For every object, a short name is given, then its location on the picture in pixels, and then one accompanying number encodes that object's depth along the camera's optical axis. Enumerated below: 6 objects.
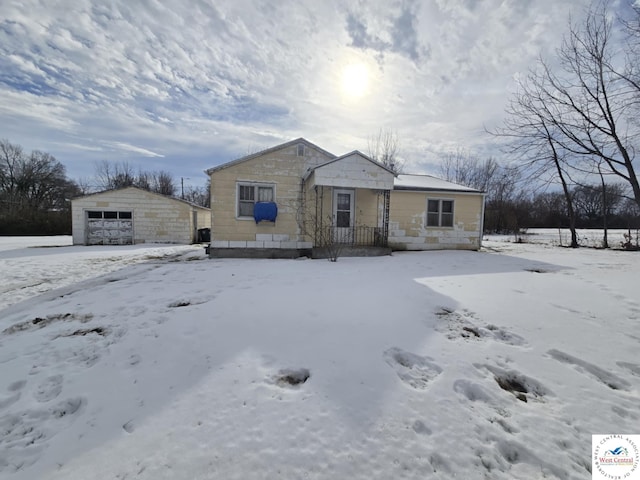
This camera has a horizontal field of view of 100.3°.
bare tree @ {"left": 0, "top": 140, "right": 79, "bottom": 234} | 27.17
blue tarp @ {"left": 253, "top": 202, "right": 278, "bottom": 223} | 9.23
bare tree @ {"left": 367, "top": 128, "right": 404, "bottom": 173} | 24.48
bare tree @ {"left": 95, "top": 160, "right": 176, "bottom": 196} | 38.22
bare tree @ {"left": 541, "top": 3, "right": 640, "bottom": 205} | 9.93
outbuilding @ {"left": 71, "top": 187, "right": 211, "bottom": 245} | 14.76
